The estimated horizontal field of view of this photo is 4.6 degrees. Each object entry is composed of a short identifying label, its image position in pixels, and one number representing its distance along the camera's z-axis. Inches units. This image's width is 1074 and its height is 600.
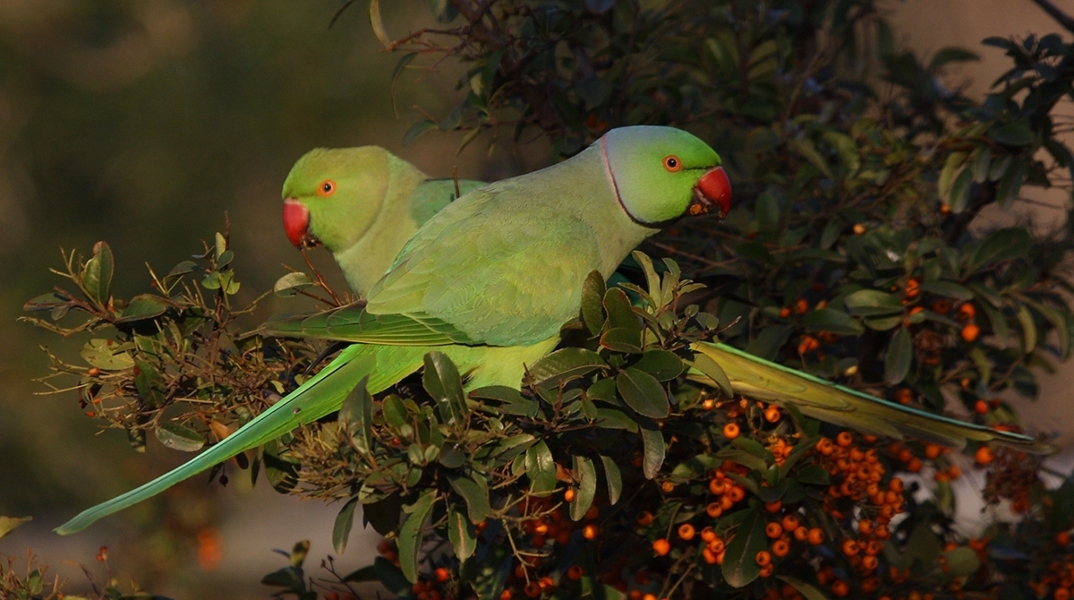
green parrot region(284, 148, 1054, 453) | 262.6
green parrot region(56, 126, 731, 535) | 262.0
